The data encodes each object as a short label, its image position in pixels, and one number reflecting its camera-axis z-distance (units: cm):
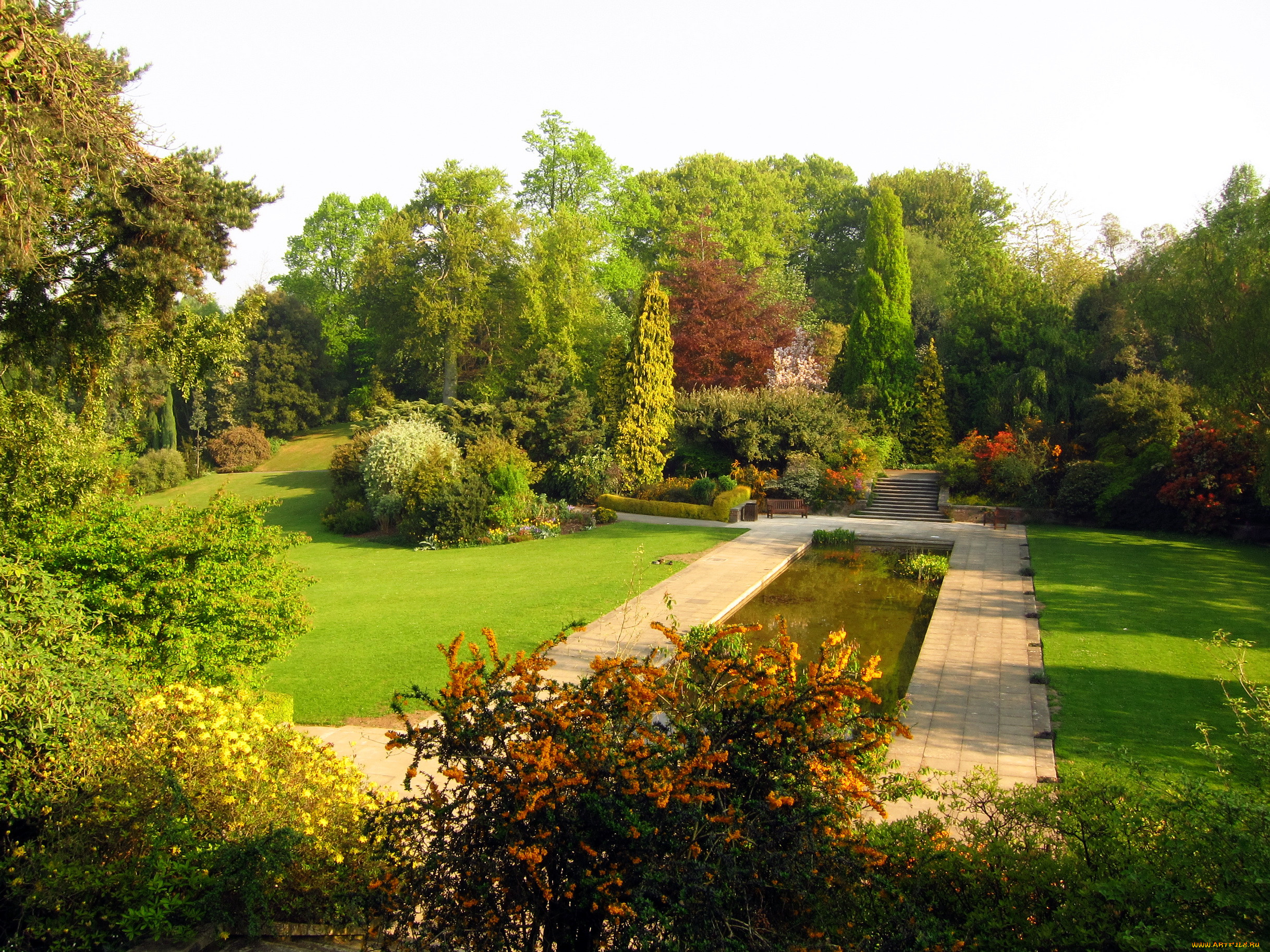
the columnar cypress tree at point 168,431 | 3403
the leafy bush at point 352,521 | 2248
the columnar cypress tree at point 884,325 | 2783
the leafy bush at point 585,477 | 2384
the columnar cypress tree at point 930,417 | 2681
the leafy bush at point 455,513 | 1955
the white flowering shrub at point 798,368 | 2692
